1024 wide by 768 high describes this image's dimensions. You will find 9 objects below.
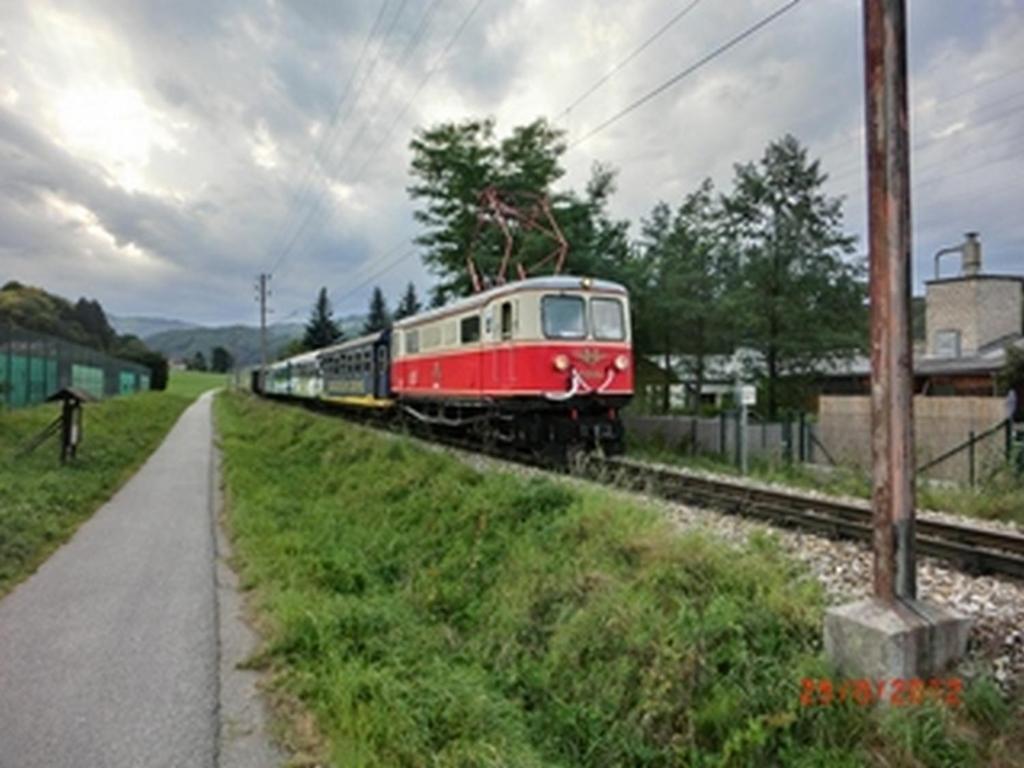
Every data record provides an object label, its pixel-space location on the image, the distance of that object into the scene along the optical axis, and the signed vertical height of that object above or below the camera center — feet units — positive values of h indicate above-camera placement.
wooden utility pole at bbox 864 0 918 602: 13.41 +1.49
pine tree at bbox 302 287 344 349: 277.64 +25.87
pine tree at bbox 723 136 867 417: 64.90 +10.26
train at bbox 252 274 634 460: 39.81 +1.43
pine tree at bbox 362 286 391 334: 298.72 +35.00
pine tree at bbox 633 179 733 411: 67.77 +9.70
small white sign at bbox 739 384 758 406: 41.11 -0.56
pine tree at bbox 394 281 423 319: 258.16 +32.66
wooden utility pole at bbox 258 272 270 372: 207.21 +21.82
